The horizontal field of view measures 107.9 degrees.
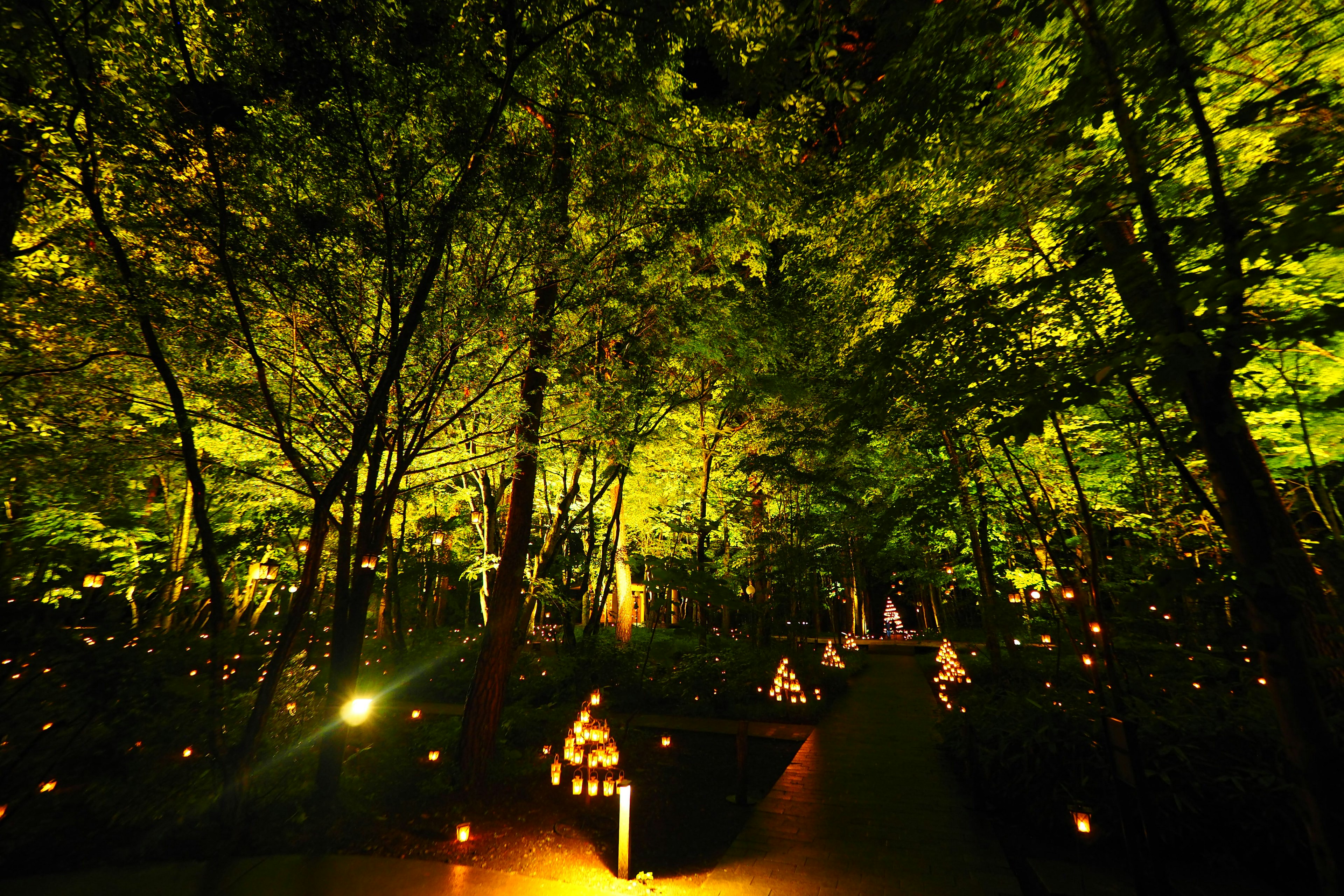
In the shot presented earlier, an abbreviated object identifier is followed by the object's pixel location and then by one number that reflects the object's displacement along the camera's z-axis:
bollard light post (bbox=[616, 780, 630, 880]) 4.82
